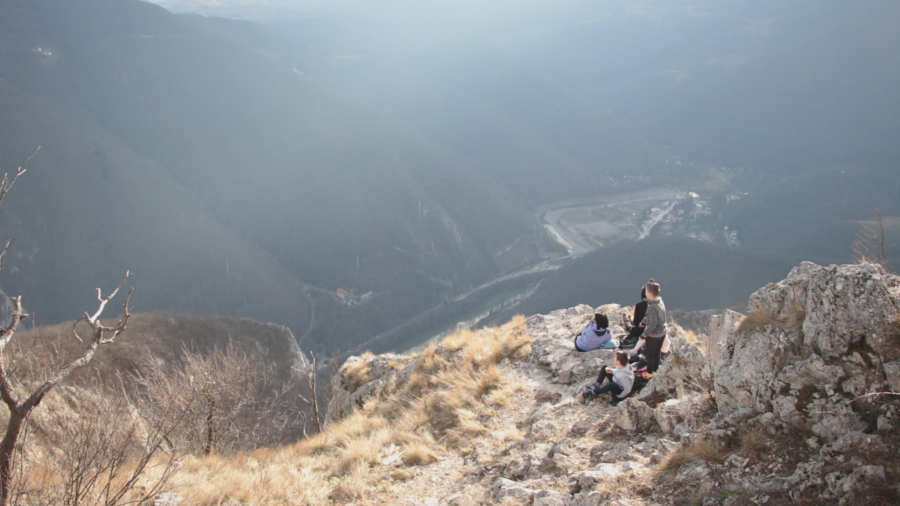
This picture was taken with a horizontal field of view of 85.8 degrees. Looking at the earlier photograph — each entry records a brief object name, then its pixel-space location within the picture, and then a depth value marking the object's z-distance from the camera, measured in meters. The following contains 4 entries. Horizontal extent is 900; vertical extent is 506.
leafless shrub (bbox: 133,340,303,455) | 14.58
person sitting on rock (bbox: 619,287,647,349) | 9.38
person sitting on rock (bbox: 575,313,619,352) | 10.77
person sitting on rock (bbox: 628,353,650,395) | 8.50
